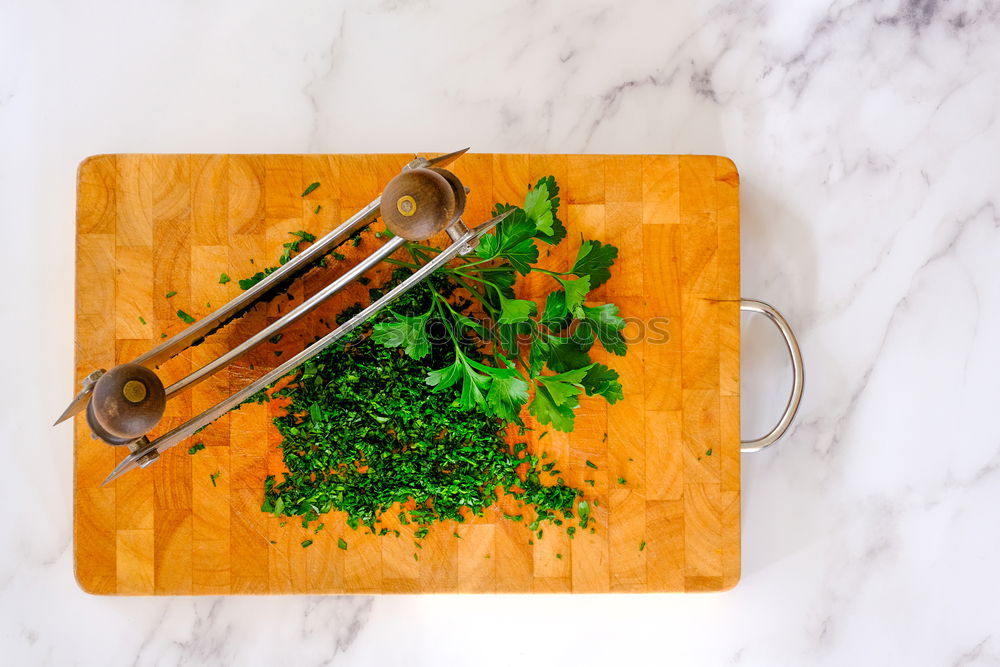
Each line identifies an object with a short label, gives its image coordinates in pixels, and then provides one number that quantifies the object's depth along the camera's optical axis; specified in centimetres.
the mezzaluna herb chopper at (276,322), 76
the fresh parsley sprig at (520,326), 83
